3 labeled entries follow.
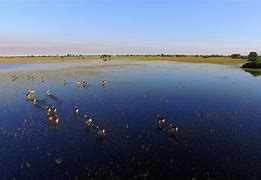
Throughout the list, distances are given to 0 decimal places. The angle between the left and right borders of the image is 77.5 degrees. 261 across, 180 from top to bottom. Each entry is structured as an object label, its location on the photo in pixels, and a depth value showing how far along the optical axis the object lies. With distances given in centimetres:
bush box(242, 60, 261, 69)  5867
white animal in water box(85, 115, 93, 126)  1658
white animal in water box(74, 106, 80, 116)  1904
